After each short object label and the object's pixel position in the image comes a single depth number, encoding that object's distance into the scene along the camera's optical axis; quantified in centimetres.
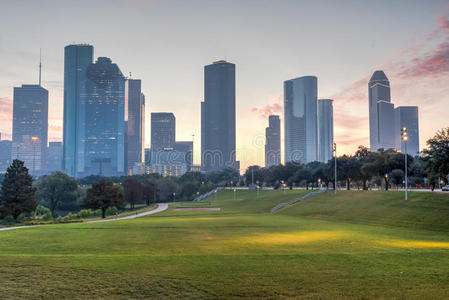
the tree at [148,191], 11825
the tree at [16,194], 6269
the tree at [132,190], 11101
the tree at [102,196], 7094
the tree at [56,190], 11400
